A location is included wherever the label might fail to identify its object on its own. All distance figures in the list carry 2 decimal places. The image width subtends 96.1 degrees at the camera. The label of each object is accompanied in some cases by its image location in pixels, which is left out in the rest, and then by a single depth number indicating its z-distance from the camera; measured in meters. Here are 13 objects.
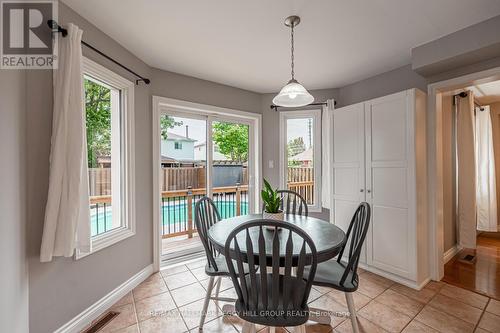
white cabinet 2.31
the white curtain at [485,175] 3.63
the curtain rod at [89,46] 1.53
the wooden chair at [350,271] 1.52
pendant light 1.75
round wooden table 1.36
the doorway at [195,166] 2.94
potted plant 1.88
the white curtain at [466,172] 3.11
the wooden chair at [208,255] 1.70
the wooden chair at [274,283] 1.19
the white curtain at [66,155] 1.49
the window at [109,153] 2.04
